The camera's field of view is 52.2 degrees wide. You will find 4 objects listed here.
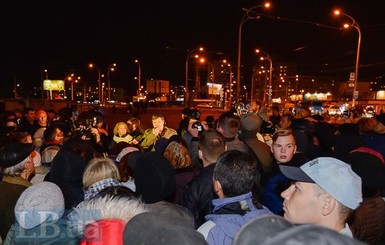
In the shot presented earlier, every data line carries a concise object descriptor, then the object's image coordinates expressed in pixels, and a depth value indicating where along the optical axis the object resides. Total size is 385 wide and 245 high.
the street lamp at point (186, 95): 45.37
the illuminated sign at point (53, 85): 49.12
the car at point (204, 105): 61.87
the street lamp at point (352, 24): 26.42
